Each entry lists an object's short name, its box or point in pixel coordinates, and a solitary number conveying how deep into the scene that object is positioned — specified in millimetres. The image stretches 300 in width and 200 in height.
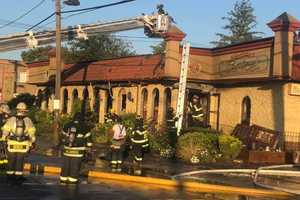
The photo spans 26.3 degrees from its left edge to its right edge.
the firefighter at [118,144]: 19609
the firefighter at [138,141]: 21250
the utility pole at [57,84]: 29297
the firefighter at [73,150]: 14472
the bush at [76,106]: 36681
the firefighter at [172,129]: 24386
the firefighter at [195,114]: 25375
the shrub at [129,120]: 26869
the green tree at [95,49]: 69531
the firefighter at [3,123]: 15646
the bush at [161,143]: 24281
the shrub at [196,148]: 23188
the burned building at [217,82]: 25141
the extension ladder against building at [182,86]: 24797
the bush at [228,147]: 23656
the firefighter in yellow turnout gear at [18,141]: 14266
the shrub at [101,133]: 29203
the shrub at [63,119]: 33319
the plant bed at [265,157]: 23594
